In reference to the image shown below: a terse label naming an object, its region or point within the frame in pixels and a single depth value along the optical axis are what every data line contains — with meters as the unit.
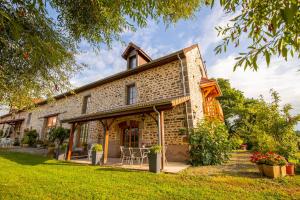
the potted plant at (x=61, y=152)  8.66
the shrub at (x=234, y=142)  6.90
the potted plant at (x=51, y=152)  9.16
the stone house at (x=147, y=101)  7.36
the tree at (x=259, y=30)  1.04
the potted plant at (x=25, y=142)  15.05
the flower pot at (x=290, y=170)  4.67
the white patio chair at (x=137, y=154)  7.85
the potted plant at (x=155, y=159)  5.33
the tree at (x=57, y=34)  3.13
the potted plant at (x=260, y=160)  4.68
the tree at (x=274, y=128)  5.82
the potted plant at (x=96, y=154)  7.07
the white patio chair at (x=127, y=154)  7.44
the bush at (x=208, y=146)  6.46
